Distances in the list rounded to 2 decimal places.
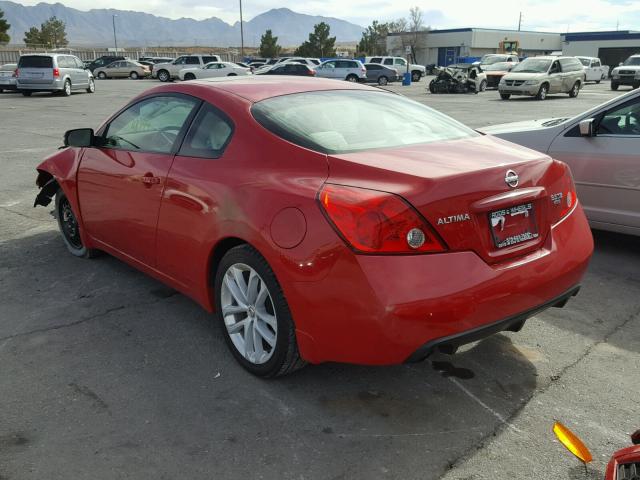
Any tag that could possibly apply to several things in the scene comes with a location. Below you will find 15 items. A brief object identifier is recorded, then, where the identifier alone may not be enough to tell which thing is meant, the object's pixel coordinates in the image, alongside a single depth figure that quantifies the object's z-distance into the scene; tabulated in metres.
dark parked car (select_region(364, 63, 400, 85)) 42.00
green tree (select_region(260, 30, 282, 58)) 77.00
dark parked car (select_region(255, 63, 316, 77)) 35.25
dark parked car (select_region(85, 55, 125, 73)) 47.94
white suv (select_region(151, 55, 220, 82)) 40.56
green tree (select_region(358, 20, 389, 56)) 92.25
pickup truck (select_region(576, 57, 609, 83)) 44.62
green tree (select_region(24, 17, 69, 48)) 88.44
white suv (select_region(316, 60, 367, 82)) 39.25
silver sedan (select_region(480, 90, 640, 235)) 5.24
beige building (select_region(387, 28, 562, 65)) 86.12
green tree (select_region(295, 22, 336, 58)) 75.88
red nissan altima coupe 2.64
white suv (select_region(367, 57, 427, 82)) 47.59
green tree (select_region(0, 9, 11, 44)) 62.53
